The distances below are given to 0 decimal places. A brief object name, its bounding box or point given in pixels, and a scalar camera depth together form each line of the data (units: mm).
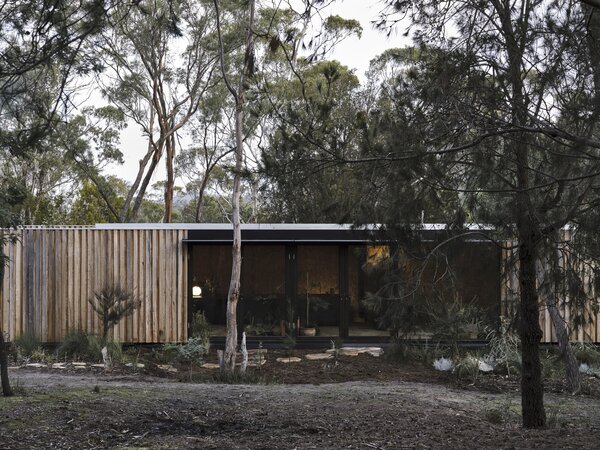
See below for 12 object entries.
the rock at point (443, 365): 10484
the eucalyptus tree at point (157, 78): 22281
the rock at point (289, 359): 11539
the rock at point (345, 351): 12043
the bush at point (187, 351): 11625
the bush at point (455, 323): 10922
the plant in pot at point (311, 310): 13117
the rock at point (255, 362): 11031
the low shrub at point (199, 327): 12836
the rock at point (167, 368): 10731
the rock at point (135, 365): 10628
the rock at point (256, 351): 12024
